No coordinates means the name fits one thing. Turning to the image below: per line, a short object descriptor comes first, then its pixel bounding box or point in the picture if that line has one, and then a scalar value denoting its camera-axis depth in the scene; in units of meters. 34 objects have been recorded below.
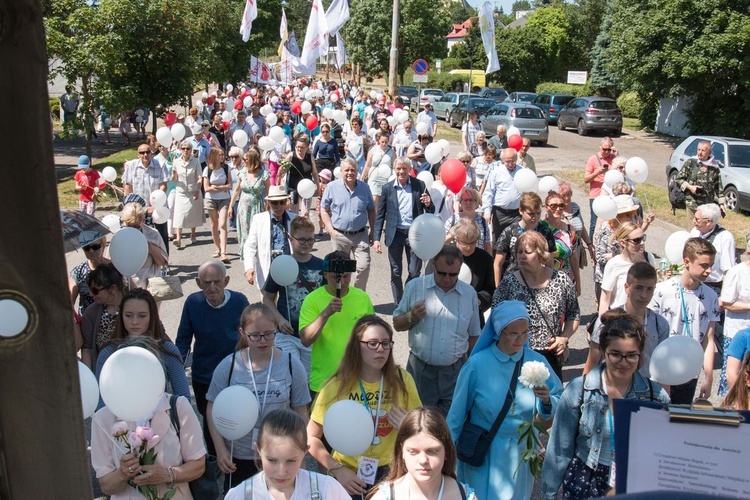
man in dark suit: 8.76
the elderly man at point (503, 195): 9.58
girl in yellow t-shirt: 4.16
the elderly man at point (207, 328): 5.34
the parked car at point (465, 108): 34.72
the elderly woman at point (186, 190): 11.62
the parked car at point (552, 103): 37.44
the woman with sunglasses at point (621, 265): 6.25
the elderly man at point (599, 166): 10.68
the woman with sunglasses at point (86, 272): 6.14
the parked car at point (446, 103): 38.11
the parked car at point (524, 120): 29.08
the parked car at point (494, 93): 43.06
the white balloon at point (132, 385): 3.49
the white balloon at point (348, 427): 3.71
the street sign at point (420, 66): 25.20
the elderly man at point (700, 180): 11.24
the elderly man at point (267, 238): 7.14
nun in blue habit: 4.27
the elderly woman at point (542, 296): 5.61
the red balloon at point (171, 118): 17.98
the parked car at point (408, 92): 45.96
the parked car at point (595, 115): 33.25
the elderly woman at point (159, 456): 3.52
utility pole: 28.58
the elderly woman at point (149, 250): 7.11
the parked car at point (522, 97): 38.62
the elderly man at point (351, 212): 8.68
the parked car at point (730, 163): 16.03
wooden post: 1.46
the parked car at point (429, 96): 42.00
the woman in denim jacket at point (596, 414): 3.79
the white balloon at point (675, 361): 4.21
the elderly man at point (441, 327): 5.29
